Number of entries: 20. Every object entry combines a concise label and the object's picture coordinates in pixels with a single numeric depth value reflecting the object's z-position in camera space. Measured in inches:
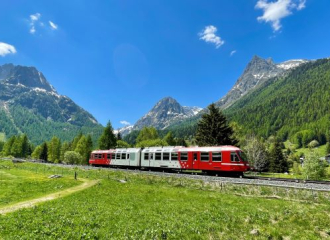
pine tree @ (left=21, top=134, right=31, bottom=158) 5346.0
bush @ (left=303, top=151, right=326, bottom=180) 1748.3
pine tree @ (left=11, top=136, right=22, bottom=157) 5206.7
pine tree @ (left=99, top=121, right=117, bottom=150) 3683.6
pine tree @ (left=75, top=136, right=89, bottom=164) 3932.1
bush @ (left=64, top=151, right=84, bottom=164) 3457.9
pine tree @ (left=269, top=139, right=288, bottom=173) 2837.1
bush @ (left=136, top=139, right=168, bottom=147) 3149.6
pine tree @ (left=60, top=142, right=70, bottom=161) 4711.4
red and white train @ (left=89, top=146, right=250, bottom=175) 1312.7
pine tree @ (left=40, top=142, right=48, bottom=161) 5187.0
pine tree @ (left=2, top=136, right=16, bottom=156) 5398.6
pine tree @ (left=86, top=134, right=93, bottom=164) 3989.7
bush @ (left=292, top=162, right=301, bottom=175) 2663.9
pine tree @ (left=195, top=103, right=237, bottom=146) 2116.1
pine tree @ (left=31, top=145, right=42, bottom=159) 5300.2
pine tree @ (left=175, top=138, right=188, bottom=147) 5625.0
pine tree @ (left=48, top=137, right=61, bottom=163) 4766.2
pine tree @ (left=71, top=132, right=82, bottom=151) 4598.7
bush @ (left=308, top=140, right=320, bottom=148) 6589.6
